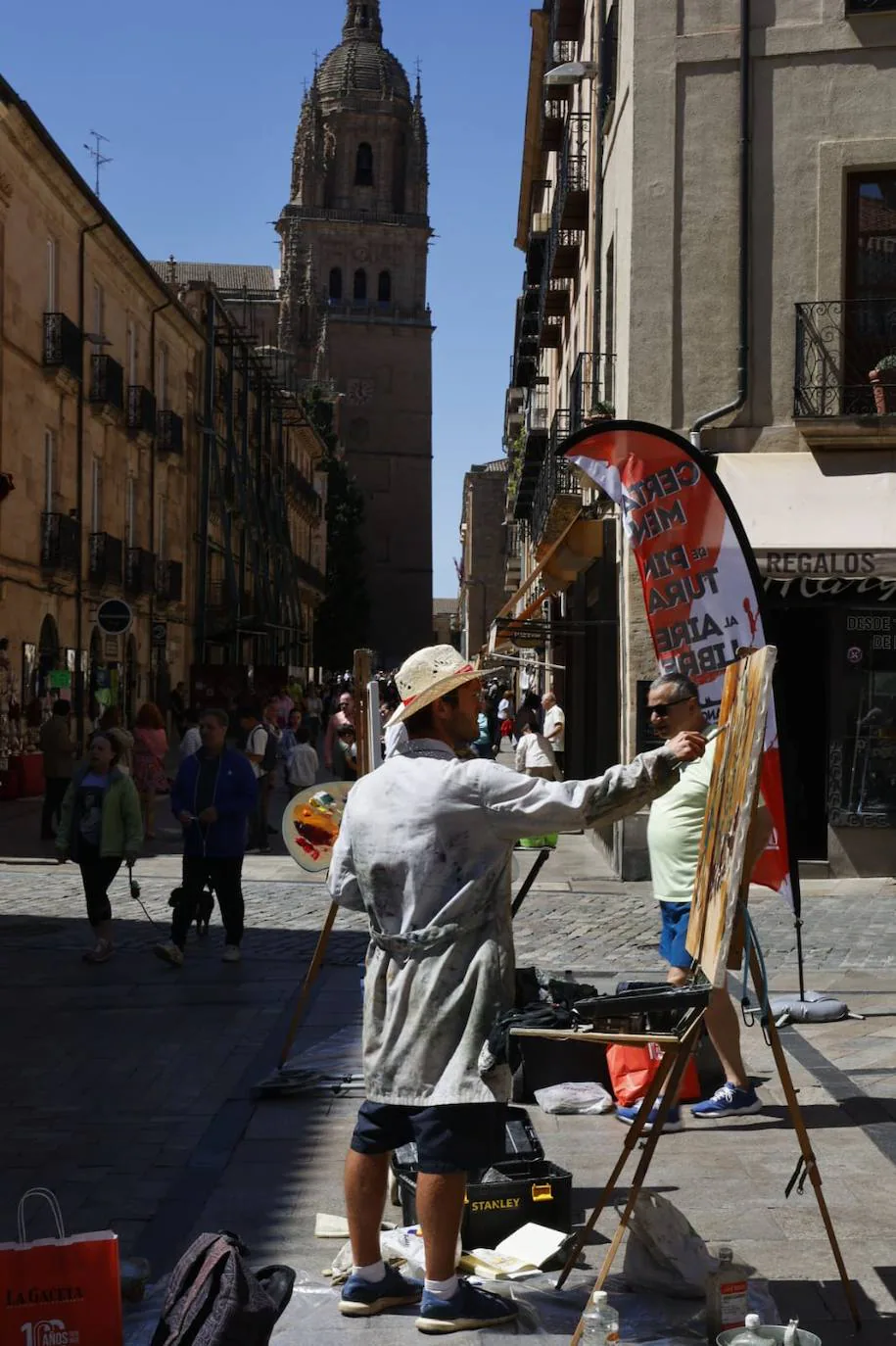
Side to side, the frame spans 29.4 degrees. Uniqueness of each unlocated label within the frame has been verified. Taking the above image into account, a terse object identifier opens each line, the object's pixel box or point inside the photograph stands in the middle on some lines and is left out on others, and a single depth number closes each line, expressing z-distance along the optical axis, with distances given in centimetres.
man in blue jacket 1112
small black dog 1153
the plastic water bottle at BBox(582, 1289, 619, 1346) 416
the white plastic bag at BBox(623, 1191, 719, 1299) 488
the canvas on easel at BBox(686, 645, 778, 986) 452
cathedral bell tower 10700
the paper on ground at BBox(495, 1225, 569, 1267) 509
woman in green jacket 1111
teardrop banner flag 764
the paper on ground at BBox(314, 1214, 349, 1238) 543
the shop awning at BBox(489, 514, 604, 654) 1820
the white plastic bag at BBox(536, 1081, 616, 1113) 717
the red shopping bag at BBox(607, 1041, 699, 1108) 705
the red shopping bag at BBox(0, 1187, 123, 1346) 401
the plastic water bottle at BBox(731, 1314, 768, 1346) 421
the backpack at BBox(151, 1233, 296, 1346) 408
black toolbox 527
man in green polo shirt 697
